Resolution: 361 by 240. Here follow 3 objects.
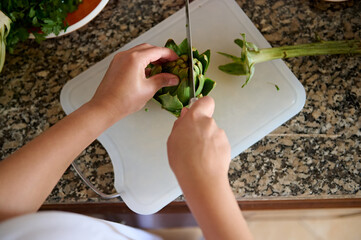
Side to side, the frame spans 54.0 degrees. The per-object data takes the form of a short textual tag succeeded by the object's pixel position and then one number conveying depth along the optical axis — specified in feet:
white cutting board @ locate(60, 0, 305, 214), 2.95
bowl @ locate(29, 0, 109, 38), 3.12
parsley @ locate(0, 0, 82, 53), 3.01
